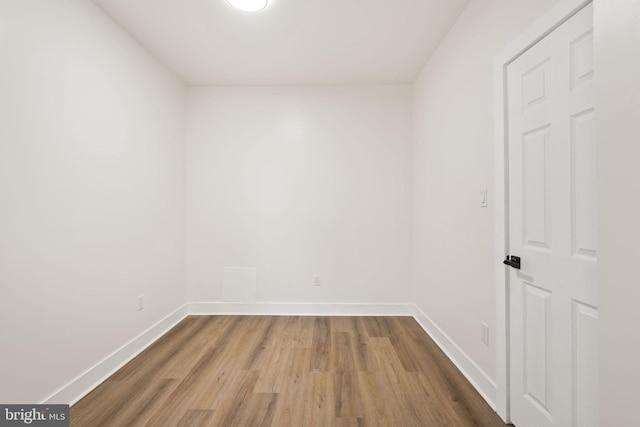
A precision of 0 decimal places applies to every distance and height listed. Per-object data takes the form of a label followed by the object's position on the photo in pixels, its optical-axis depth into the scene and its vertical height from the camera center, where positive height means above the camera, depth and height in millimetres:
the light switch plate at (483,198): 1764 +96
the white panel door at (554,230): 1108 -83
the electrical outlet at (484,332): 1752 -786
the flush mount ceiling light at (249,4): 1907 +1494
